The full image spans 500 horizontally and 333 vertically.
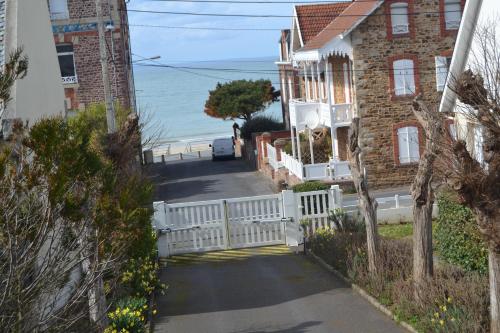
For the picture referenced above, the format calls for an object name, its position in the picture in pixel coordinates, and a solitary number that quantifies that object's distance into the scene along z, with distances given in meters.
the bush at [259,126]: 52.72
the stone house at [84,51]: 39.28
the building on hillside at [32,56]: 14.50
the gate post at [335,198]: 22.12
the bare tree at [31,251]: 7.23
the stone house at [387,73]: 34.03
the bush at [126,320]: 13.16
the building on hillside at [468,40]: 16.62
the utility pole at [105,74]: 18.23
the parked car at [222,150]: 56.97
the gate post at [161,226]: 21.48
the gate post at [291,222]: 21.77
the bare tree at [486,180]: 10.55
